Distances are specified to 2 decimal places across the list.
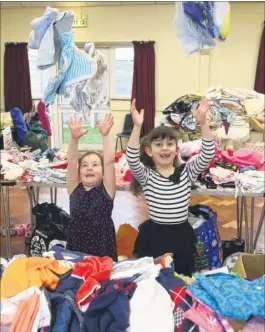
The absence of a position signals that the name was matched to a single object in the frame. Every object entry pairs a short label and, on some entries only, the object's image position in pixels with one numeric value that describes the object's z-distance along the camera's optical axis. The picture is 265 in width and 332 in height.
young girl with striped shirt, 1.81
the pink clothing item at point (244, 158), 2.44
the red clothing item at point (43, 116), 4.21
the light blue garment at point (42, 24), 1.74
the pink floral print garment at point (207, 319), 1.01
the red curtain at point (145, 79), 5.90
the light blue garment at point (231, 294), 0.98
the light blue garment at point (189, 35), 1.82
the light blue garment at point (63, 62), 1.80
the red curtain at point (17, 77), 6.14
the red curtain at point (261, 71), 5.61
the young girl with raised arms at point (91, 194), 1.70
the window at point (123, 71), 6.12
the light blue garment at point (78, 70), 1.82
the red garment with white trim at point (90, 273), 1.08
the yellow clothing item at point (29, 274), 0.94
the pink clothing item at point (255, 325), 1.00
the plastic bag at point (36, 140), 3.23
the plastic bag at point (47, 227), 2.26
